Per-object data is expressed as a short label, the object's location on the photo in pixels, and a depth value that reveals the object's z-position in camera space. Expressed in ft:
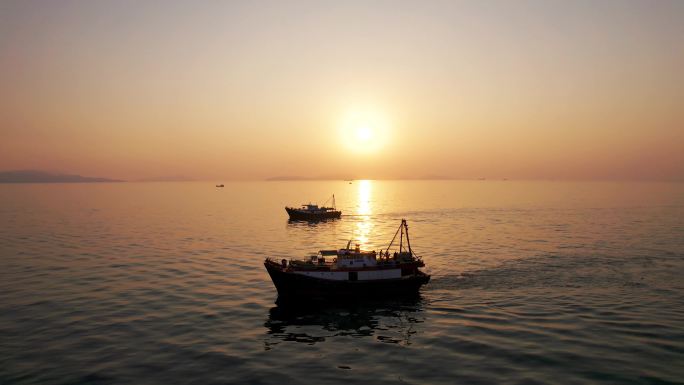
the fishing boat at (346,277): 160.25
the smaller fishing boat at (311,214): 480.23
